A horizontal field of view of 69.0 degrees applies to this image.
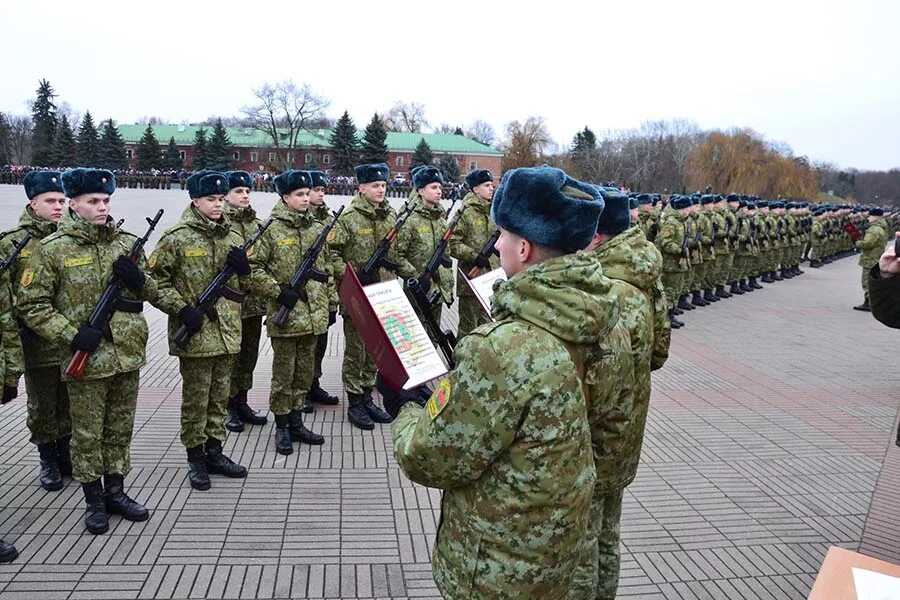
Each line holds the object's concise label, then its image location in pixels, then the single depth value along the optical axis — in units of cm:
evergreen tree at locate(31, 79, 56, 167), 5050
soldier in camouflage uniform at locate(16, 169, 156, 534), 387
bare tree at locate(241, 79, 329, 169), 7050
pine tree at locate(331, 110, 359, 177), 5544
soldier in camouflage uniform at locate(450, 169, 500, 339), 748
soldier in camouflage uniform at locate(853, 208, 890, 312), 1312
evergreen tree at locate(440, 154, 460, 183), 5131
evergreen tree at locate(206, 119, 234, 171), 5392
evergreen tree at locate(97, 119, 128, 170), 4934
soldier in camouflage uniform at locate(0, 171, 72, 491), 445
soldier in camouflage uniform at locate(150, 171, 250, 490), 453
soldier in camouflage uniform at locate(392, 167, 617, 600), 182
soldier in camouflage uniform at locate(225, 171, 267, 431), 583
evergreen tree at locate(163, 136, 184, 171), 5206
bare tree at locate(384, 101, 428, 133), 9519
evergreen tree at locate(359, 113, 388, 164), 5327
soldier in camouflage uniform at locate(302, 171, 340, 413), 604
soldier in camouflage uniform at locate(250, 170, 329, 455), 527
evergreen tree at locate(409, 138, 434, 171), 5688
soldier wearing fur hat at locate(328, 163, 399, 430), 610
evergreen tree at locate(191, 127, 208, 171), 5344
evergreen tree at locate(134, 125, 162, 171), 5062
